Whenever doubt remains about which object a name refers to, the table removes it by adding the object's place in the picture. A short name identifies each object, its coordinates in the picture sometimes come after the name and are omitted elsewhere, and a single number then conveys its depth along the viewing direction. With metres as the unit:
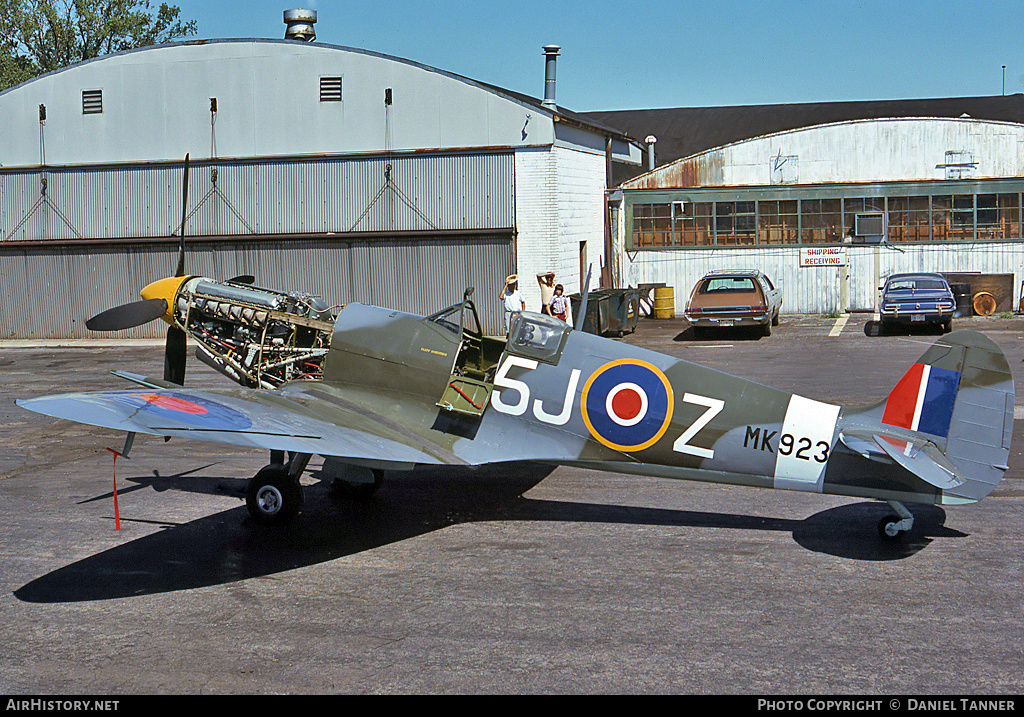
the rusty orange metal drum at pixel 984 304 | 29.80
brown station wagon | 25.23
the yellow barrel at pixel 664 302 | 31.77
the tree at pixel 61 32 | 55.25
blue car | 24.83
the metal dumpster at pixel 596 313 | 25.62
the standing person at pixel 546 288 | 21.25
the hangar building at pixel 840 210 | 31.27
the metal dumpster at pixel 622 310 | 26.48
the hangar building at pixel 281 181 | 26.78
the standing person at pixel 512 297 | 19.00
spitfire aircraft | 8.09
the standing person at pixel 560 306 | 20.88
